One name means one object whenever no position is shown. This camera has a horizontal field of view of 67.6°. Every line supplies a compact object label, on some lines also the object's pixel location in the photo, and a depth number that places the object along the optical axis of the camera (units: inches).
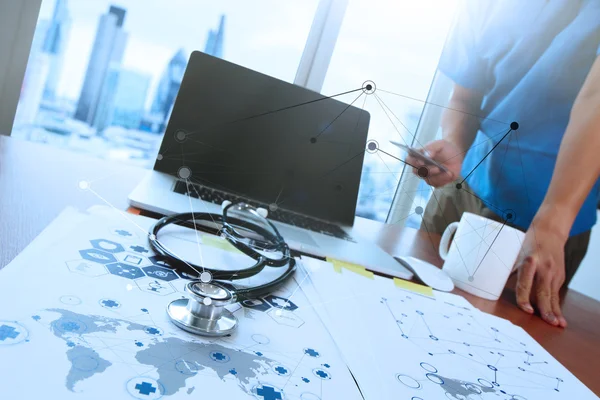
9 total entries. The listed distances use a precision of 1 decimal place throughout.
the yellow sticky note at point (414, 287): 17.6
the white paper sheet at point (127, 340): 6.9
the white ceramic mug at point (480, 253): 19.3
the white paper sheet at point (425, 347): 10.5
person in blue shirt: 19.7
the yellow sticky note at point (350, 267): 17.1
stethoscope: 9.5
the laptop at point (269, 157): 18.0
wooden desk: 12.8
